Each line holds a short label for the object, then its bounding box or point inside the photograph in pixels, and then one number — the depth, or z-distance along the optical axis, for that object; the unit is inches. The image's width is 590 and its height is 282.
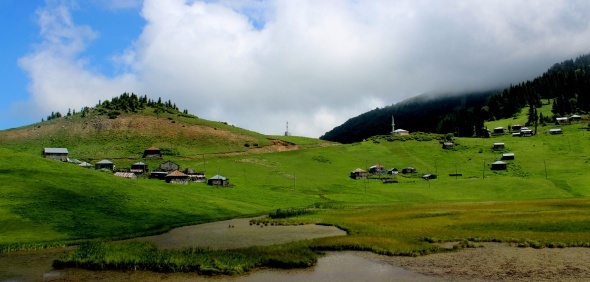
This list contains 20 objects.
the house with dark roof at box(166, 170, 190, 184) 4643.2
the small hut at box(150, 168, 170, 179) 5265.8
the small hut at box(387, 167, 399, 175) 6151.6
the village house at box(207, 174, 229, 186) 4670.3
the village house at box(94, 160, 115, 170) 5492.1
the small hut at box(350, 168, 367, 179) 5816.9
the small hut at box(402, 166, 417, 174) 6094.5
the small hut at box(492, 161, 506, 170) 5738.2
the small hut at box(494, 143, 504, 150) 6825.8
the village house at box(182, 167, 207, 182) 4995.1
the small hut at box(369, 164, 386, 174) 6245.1
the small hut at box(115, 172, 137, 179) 4886.8
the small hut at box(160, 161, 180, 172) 5428.2
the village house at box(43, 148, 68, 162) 5625.0
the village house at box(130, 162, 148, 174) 5570.4
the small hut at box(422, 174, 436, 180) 5590.1
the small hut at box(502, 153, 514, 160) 6178.6
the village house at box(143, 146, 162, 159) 6459.6
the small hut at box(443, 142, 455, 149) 7229.3
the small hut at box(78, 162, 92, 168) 5390.8
